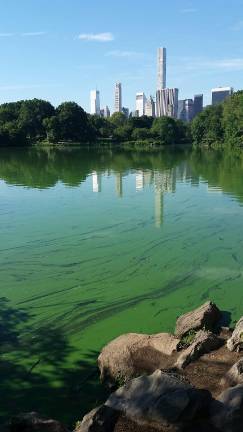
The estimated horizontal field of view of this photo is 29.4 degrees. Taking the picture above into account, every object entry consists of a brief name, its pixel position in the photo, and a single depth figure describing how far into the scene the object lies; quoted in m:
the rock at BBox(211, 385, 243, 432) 4.61
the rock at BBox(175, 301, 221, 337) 7.81
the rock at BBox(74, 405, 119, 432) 4.79
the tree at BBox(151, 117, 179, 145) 98.00
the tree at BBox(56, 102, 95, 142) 91.06
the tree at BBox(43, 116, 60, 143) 88.31
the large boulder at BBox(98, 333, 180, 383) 6.72
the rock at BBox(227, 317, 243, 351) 6.82
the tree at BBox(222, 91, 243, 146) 72.54
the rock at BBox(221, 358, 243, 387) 5.57
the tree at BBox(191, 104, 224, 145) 86.62
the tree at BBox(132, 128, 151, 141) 98.00
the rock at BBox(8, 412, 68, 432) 4.66
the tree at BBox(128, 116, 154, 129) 107.44
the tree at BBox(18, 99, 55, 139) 89.69
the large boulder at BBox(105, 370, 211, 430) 4.70
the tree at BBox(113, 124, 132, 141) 100.44
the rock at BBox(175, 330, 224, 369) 6.54
